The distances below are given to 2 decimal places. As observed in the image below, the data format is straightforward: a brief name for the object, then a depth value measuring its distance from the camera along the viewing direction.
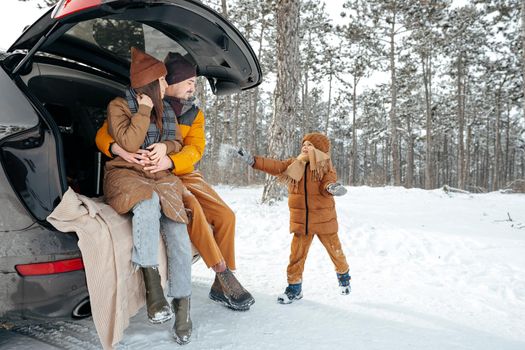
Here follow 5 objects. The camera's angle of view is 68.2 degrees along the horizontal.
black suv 1.87
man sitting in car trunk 2.66
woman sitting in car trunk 2.21
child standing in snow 3.32
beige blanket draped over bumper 1.94
